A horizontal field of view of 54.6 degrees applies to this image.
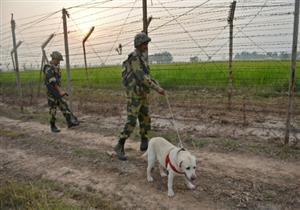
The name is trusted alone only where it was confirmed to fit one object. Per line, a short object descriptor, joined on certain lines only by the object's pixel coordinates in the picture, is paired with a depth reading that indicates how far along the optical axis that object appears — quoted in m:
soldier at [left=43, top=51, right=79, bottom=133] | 6.96
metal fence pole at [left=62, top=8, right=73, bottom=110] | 8.07
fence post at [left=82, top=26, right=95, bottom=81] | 9.36
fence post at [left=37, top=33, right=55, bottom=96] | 9.94
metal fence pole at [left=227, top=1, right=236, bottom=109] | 7.19
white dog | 3.38
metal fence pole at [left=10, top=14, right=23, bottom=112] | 9.88
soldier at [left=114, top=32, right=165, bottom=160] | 4.74
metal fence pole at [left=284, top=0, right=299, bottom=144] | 4.74
